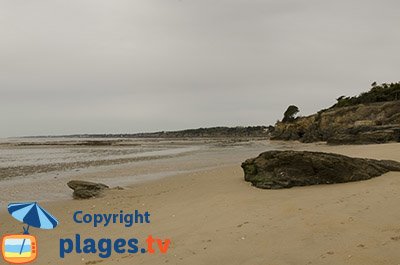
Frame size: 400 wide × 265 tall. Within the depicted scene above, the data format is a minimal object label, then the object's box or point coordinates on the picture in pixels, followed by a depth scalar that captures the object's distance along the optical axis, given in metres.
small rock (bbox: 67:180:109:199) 12.28
